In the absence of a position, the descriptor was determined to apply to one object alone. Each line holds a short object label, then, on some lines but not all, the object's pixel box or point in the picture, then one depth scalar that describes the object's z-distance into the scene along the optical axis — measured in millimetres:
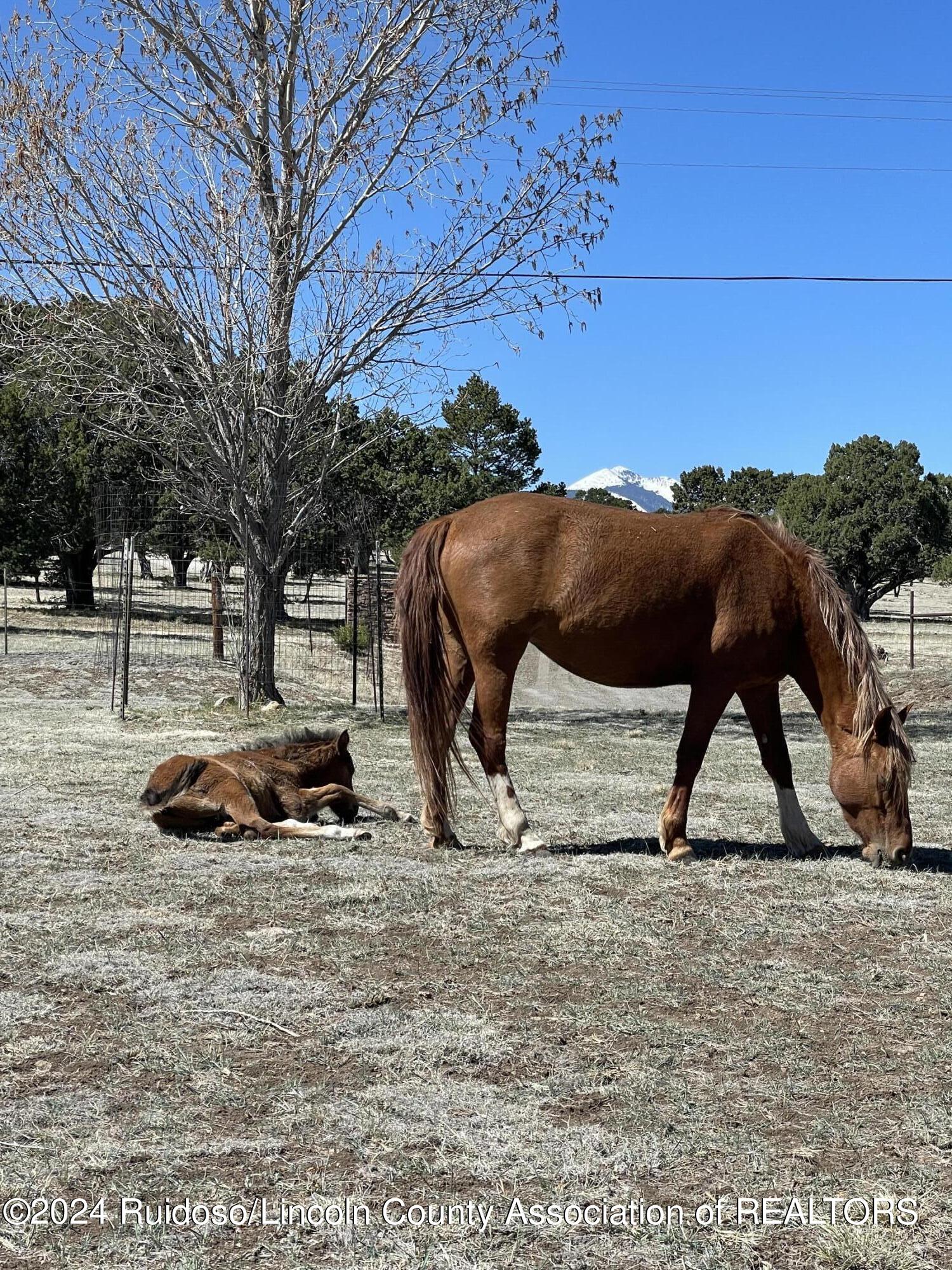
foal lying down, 6730
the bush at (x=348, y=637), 21812
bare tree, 13117
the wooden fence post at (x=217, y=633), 19766
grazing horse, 6395
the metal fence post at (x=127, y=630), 13453
